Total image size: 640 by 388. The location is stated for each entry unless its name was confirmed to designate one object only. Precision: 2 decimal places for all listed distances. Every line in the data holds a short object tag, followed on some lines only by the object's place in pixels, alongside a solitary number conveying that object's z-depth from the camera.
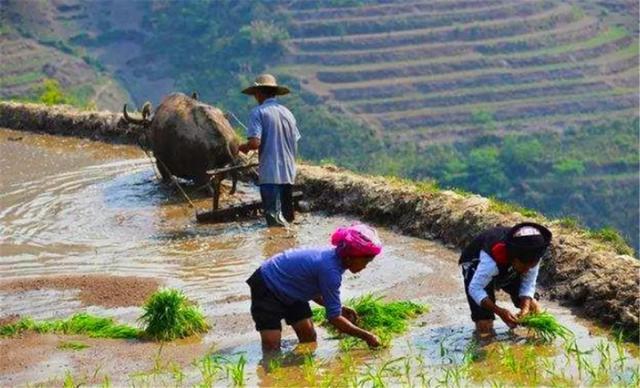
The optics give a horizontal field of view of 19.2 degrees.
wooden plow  19.86
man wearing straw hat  18.74
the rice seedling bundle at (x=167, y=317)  12.93
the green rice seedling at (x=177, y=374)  11.24
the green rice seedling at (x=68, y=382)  11.02
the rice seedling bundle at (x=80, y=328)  13.25
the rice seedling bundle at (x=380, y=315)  12.60
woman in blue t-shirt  11.52
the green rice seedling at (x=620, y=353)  11.38
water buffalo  21.96
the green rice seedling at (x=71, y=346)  12.76
